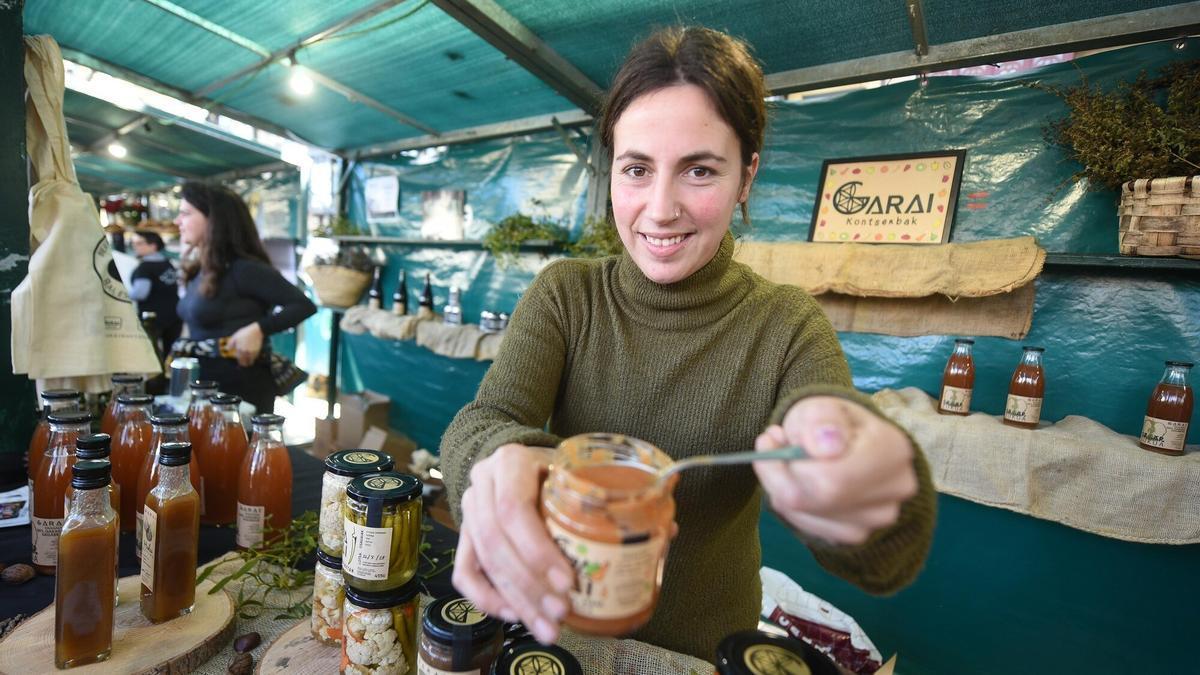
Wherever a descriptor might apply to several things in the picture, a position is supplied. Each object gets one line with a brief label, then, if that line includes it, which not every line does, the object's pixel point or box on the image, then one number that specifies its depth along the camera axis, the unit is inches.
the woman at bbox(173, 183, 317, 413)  99.7
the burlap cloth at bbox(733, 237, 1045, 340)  76.9
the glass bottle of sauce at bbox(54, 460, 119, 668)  33.7
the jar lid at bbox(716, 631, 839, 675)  24.9
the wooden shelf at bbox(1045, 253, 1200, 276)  66.9
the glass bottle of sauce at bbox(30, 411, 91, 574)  44.8
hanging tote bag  60.1
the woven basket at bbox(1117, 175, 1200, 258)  61.5
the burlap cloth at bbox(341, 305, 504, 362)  140.1
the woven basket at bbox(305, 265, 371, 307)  171.8
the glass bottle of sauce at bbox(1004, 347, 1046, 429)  76.2
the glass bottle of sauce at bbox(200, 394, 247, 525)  56.1
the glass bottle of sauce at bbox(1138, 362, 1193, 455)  67.5
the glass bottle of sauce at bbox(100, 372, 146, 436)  60.3
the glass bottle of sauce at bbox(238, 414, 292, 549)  50.1
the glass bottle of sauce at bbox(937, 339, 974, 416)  81.0
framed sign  87.0
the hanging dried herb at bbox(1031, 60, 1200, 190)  64.1
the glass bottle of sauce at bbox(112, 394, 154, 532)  52.4
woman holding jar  21.5
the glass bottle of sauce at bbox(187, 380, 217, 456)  57.3
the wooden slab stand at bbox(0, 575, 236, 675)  34.2
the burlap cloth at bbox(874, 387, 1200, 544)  65.9
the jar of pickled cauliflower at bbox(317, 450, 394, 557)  37.9
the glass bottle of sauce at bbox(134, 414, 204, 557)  46.5
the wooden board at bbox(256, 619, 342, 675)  35.2
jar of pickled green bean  32.7
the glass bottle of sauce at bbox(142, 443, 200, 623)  38.4
